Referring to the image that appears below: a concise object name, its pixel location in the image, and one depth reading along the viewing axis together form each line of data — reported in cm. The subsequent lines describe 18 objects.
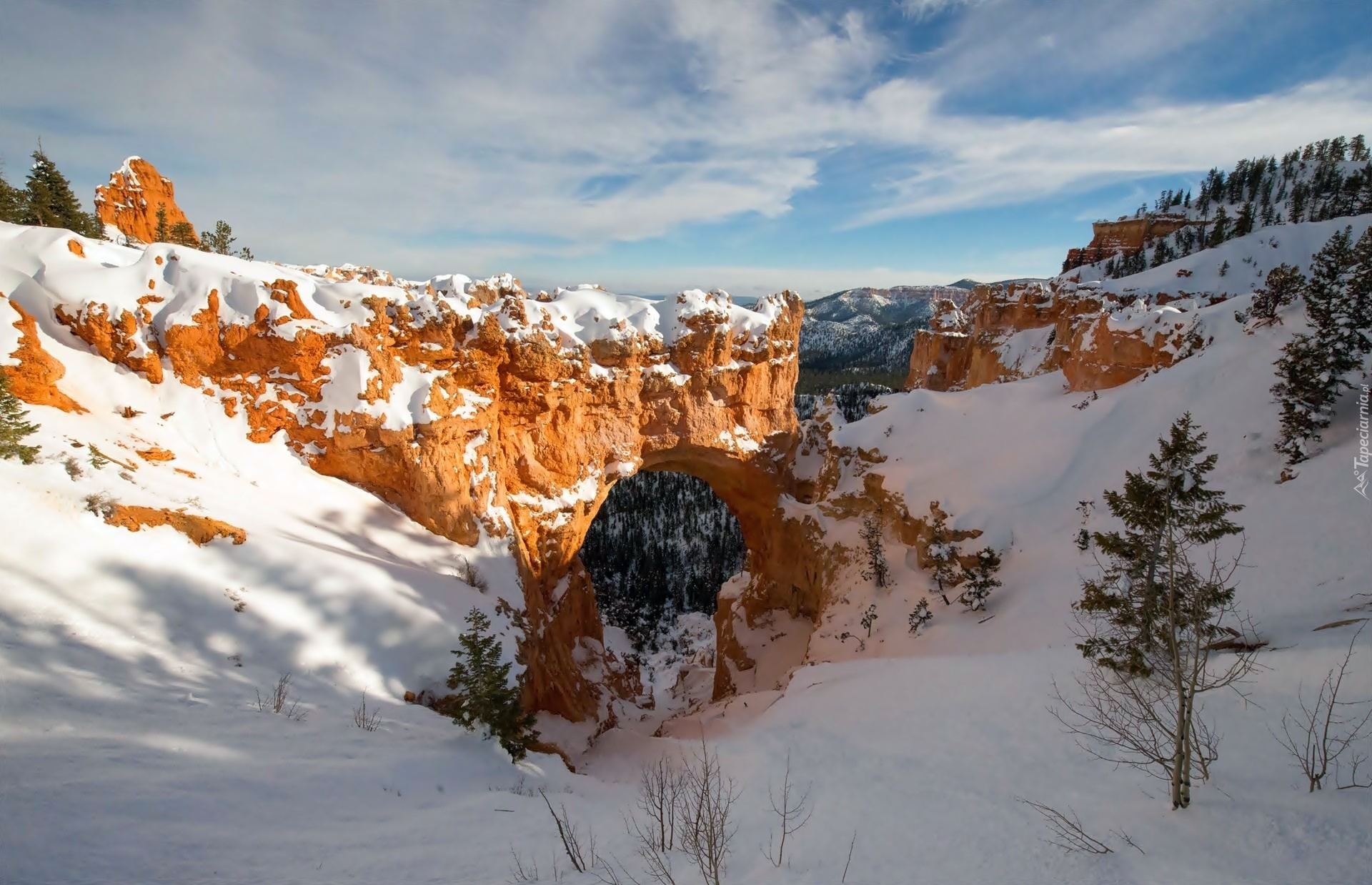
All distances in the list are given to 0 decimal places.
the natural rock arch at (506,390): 1523
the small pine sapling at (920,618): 1920
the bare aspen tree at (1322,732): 611
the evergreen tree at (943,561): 2020
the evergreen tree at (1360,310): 1457
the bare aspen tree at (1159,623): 636
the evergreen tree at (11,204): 2381
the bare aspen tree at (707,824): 522
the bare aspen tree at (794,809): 857
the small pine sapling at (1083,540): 1683
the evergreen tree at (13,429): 910
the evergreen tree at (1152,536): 755
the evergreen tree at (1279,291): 2084
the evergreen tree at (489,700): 984
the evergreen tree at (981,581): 1811
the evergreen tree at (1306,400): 1476
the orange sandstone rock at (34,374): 1150
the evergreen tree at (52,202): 2506
